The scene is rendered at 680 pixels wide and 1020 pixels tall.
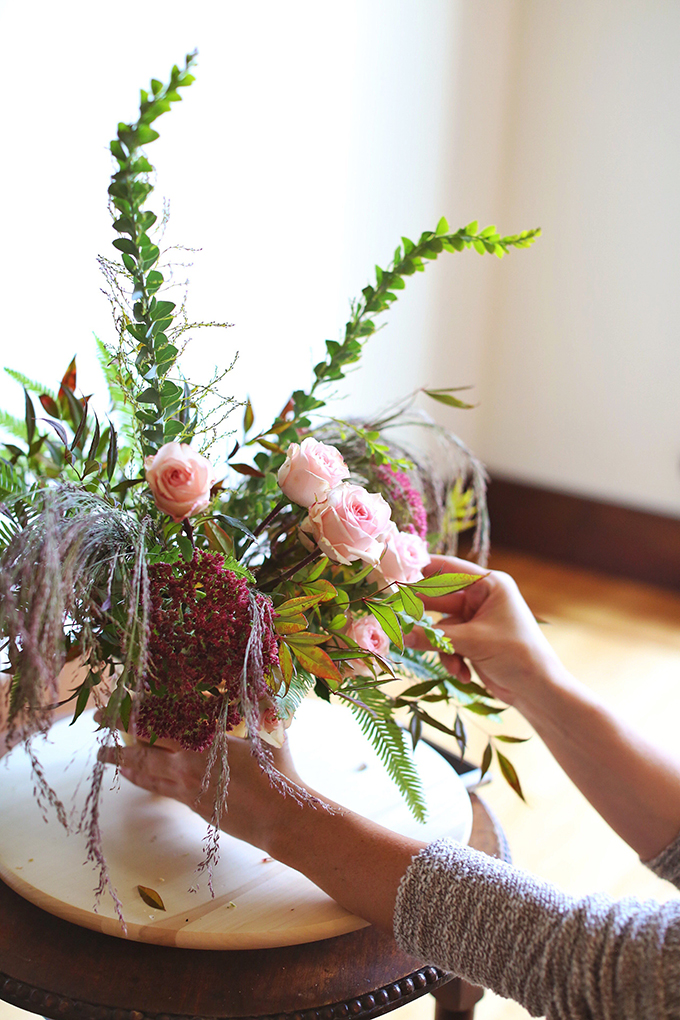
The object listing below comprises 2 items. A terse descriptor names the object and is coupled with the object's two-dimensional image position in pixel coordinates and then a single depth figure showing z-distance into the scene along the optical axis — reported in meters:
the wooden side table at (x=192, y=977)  0.66
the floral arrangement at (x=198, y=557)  0.60
